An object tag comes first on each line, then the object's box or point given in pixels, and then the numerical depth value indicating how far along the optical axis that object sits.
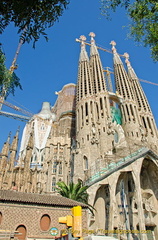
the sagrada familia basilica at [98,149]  27.12
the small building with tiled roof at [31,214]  15.66
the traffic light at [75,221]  4.42
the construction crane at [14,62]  64.45
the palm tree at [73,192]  21.73
